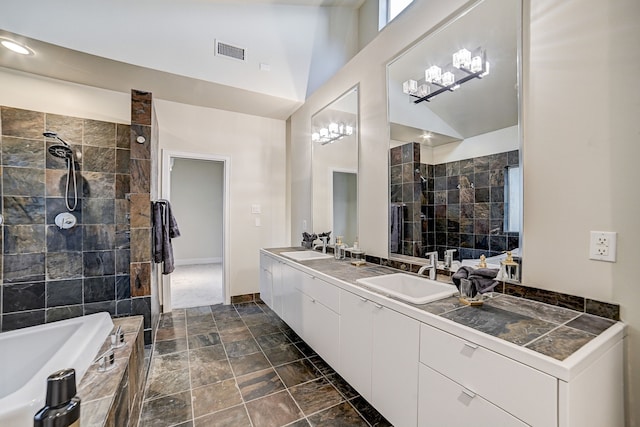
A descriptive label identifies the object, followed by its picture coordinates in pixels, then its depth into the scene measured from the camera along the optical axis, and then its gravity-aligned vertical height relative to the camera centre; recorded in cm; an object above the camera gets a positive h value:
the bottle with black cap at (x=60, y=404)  56 -42
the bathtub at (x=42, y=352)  140 -91
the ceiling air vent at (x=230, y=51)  298 +183
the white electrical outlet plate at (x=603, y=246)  113 -15
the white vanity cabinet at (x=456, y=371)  85 -64
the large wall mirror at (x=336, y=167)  272 +51
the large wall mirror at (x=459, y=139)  149 +49
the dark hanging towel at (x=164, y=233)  275 -21
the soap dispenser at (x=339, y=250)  267 -38
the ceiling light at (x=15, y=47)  227 +145
